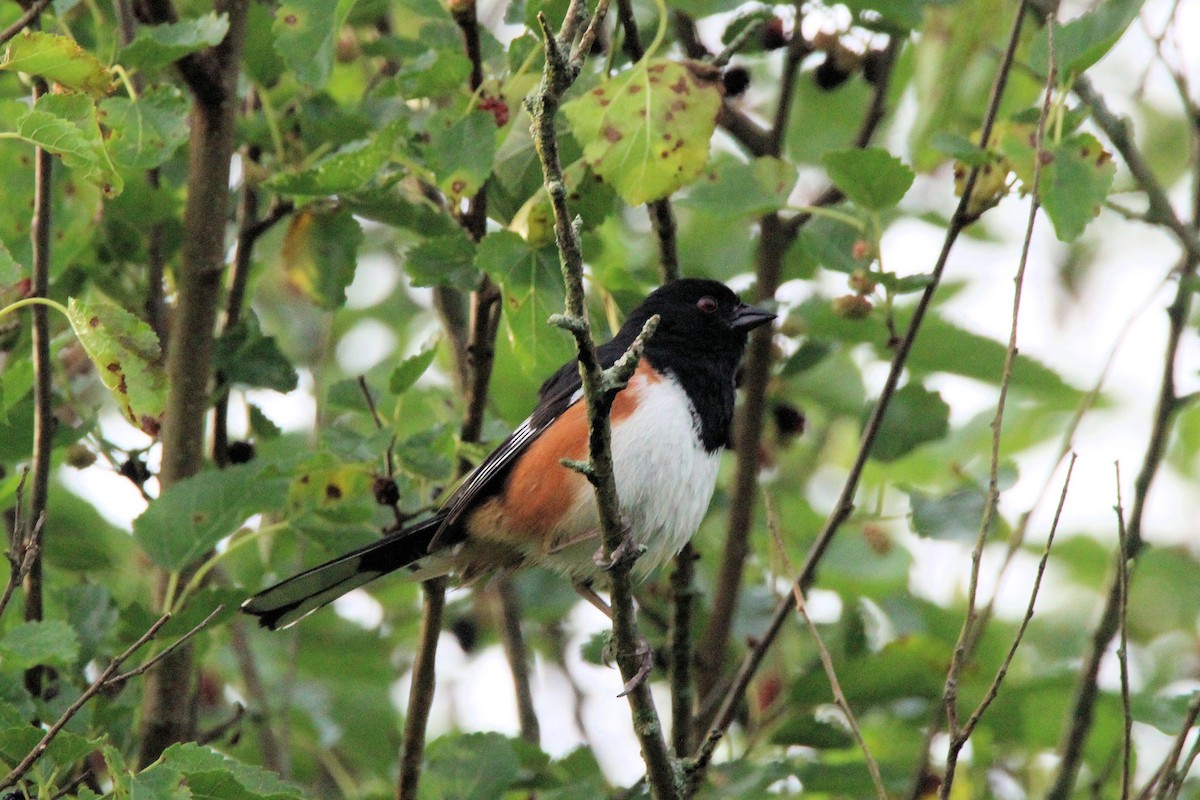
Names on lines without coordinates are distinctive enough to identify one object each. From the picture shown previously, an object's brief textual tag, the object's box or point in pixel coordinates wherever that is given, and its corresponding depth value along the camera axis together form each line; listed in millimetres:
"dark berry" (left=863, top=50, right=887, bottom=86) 8609
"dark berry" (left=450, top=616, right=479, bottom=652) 10734
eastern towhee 6988
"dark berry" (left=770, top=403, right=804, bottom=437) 8992
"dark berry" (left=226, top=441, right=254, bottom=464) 7918
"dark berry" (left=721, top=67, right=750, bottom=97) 8141
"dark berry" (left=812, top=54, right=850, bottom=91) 8648
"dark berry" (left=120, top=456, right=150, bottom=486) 7145
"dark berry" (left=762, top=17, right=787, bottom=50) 8195
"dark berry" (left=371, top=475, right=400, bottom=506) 6801
